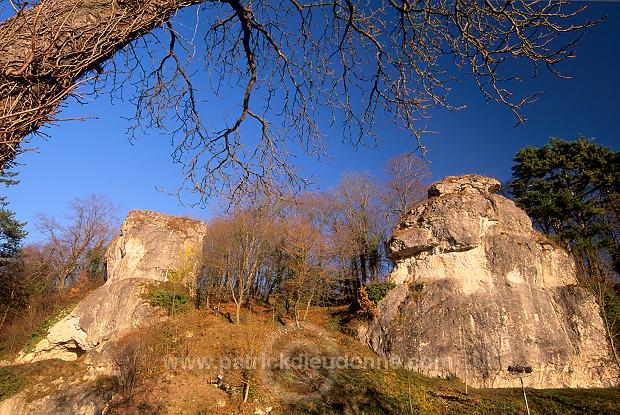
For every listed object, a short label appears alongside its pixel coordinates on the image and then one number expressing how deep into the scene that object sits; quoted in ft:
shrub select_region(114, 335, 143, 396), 40.96
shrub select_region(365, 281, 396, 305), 55.31
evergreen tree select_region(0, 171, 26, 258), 85.81
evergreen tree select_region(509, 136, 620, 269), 66.85
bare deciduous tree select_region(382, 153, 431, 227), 85.81
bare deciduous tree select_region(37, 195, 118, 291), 88.58
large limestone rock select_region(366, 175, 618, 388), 44.34
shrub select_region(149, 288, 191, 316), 59.36
